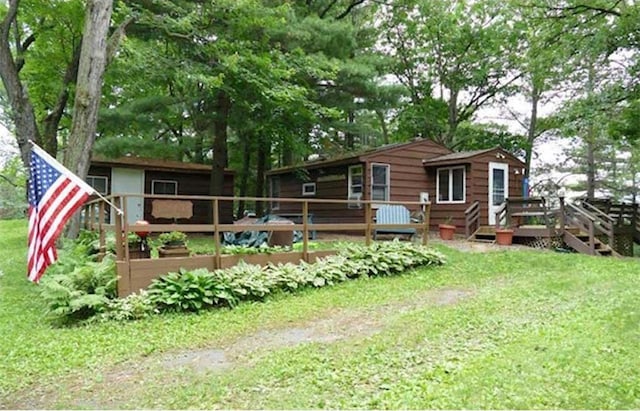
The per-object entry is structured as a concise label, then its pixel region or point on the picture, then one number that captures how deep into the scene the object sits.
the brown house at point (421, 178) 13.13
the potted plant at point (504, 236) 10.75
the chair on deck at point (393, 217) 11.44
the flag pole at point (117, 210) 5.16
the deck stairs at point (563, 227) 9.82
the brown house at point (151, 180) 14.11
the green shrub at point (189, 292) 5.20
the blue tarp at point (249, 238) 9.21
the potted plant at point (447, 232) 12.21
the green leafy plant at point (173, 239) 6.04
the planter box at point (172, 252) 5.94
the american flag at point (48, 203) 4.66
